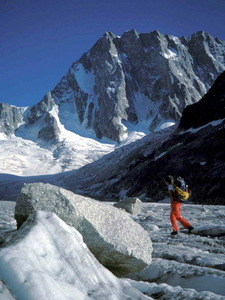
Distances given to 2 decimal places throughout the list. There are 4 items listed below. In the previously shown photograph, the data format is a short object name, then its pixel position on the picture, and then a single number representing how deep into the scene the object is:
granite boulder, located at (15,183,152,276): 3.71
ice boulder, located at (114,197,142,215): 13.12
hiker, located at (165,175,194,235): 7.11
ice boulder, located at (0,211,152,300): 2.14
